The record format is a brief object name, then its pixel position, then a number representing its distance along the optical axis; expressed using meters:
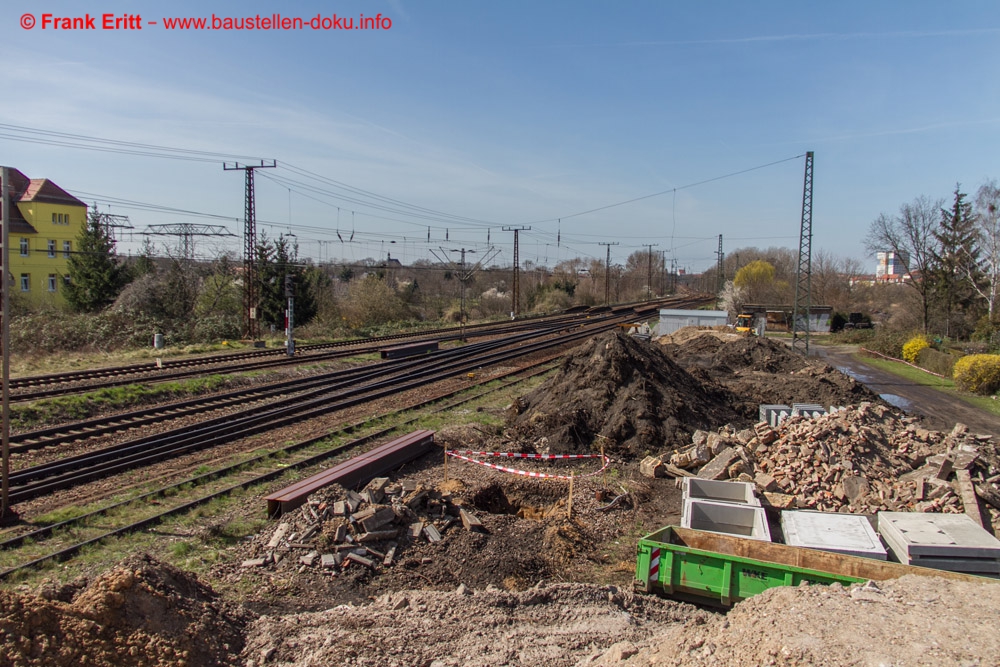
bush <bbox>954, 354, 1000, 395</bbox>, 24.89
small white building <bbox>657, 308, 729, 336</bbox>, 45.00
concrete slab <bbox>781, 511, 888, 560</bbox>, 8.07
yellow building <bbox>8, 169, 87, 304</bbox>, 47.69
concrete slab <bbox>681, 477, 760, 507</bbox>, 11.20
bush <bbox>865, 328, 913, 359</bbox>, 38.00
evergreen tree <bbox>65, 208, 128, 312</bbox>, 42.50
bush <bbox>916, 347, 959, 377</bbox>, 30.10
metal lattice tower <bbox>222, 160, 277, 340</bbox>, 33.75
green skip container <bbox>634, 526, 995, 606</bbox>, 7.37
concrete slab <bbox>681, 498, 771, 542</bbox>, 10.22
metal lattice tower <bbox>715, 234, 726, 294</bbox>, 87.38
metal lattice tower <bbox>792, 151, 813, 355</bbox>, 30.12
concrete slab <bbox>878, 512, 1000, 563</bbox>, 7.84
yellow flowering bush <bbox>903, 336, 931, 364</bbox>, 35.09
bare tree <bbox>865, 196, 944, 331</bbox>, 45.38
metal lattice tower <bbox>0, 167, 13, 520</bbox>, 9.45
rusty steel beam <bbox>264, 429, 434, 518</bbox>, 9.81
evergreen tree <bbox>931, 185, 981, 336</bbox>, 44.12
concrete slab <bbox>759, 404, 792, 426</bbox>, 15.64
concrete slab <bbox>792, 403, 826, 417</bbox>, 15.74
